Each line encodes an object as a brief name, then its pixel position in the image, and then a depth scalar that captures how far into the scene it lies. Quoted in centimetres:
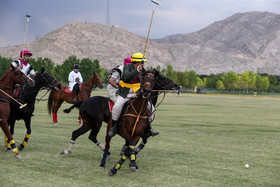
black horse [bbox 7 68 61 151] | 1037
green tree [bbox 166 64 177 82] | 15200
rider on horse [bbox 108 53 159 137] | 828
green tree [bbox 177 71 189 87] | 15625
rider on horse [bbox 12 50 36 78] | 1095
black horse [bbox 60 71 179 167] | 978
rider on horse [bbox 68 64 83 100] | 1814
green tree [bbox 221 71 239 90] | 15088
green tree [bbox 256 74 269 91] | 15375
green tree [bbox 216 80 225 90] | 15500
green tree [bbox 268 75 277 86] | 18116
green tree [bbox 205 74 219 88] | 16488
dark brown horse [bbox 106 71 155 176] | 795
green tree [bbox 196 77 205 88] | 17592
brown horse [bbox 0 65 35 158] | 947
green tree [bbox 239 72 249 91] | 15200
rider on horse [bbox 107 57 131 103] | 922
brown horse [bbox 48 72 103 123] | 1784
